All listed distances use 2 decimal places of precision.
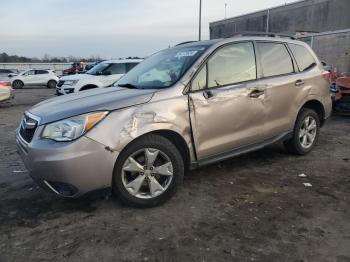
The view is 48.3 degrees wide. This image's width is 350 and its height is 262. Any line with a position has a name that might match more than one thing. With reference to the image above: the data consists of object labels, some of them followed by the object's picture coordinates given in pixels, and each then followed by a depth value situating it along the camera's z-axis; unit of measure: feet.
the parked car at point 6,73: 105.04
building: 69.61
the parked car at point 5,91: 47.03
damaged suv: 11.97
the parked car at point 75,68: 127.85
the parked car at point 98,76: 41.57
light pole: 91.37
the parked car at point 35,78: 98.48
